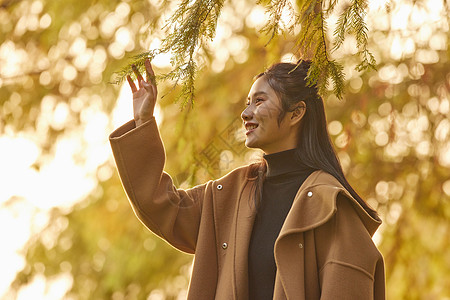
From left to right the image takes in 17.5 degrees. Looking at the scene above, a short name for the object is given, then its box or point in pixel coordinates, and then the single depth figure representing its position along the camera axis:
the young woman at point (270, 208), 4.11
